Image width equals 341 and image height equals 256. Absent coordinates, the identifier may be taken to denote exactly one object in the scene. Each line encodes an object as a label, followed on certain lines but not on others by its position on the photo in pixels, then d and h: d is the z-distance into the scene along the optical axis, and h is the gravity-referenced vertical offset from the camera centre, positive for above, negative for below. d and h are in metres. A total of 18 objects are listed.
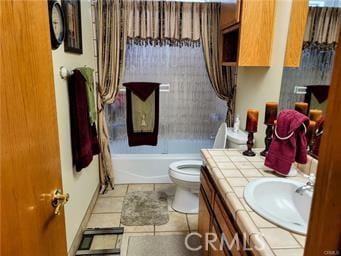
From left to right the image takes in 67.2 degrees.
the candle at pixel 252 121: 1.81 -0.33
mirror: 1.36 +0.03
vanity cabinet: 1.13 -0.77
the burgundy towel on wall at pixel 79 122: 1.89 -0.39
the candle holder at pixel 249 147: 1.83 -0.52
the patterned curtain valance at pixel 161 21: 2.71 +0.52
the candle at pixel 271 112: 1.73 -0.26
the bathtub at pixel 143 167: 3.17 -1.17
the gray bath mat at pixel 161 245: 2.05 -1.42
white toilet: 2.41 -1.02
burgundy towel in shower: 2.88 -0.48
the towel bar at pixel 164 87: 3.00 -0.19
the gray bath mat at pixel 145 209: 2.46 -1.41
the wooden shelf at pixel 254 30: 1.92 +0.32
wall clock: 1.50 +0.27
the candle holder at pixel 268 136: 1.75 -0.42
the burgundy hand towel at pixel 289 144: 1.43 -0.39
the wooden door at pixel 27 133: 0.63 -0.19
